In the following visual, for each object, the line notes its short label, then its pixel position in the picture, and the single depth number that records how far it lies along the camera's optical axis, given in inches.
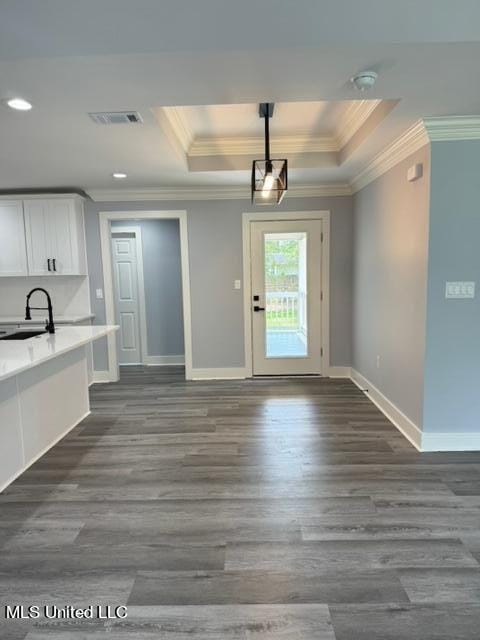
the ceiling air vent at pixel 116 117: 97.0
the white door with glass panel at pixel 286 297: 193.9
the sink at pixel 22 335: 130.0
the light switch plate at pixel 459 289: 113.7
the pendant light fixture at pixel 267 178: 111.0
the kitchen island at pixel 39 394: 101.0
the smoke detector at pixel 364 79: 79.1
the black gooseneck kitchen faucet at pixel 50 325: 131.3
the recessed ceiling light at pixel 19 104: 88.2
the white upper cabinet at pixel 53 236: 184.7
